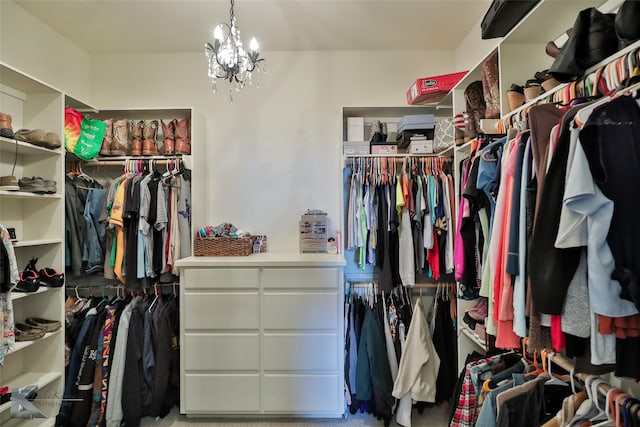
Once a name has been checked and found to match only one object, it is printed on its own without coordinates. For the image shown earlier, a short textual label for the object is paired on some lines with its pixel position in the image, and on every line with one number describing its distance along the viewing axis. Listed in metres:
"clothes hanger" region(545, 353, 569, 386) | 1.28
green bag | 2.28
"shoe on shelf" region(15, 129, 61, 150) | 1.90
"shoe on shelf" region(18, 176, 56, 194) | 1.95
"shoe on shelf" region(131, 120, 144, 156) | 2.43
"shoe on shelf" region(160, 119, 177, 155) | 2.44
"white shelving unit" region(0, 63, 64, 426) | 2.03
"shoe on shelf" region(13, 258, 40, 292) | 1.88
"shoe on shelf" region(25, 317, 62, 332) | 2.01
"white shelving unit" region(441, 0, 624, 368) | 1.28
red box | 2.19
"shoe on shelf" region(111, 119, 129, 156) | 2.40
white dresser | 2.08
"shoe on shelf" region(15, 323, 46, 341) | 1.88
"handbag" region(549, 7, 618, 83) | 1.07
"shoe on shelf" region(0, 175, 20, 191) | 1.78
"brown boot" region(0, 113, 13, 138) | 1.75
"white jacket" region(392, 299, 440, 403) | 2.10
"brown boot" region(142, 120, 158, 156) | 2.45
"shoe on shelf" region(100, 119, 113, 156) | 2.39
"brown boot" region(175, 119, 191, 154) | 2.44
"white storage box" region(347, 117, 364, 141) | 2.47
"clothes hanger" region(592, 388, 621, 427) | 0.99
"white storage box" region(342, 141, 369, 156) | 2.41
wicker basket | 2.29
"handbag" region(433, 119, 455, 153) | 2.20
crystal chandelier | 1.53
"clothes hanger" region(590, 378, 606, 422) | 1.05
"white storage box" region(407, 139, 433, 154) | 2.35
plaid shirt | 1.62
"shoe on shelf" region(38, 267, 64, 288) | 2.03
